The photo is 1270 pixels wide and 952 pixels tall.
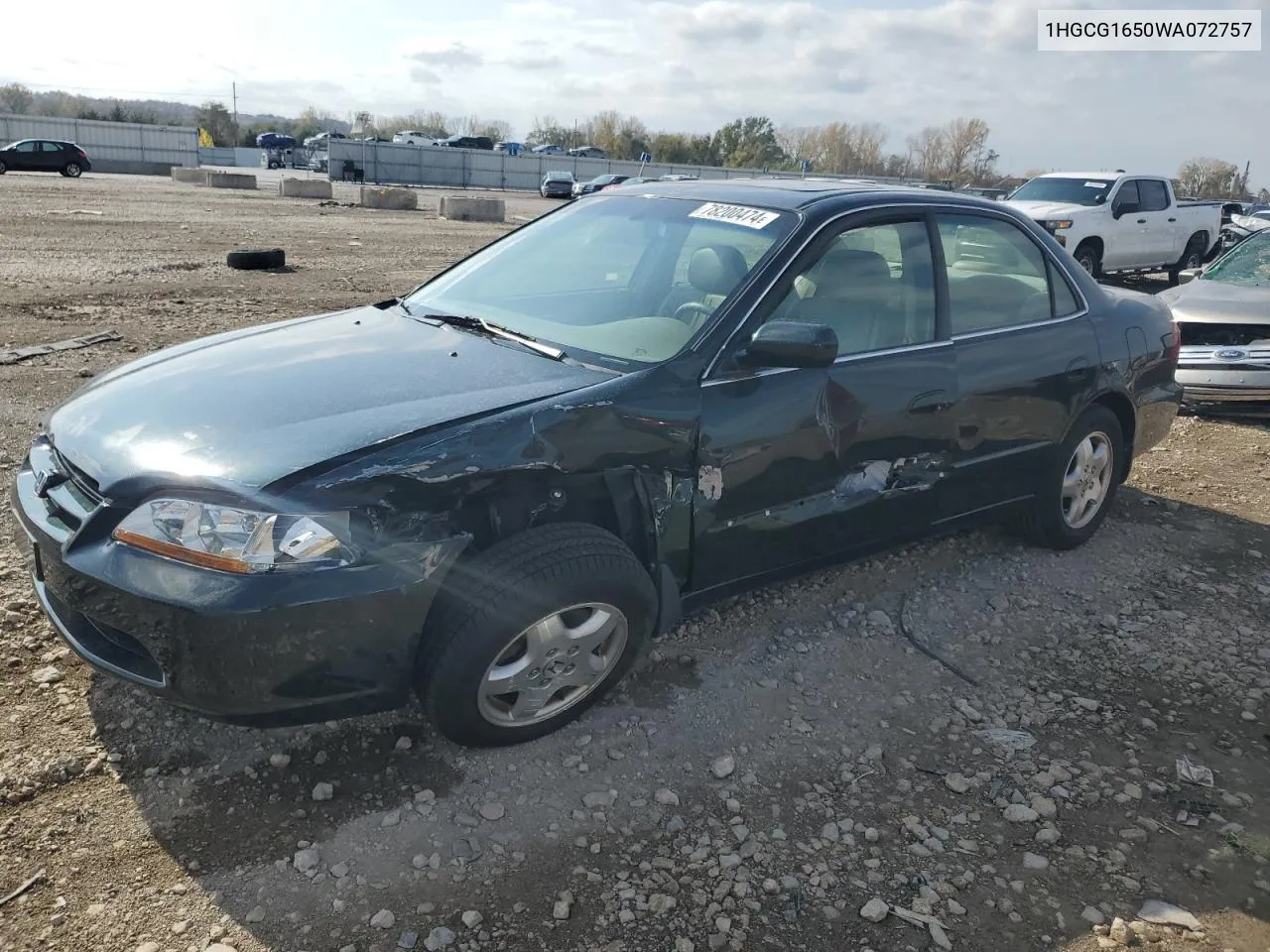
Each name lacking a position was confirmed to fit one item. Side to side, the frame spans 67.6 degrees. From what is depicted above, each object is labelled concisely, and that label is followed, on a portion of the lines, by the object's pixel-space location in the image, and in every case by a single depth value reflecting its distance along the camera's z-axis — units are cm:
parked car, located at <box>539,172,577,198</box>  4362
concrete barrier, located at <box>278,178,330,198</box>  3234
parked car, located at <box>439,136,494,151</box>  6475
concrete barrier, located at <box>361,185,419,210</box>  2955
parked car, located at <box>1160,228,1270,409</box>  738
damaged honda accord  246
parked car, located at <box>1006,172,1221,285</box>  1399
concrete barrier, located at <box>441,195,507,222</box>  2686
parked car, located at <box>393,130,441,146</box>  6469
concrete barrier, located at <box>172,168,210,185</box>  3906
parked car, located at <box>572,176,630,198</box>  3140
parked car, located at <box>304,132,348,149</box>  7651
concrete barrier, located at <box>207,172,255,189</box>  3609
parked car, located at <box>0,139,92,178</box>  3628
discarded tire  1275
